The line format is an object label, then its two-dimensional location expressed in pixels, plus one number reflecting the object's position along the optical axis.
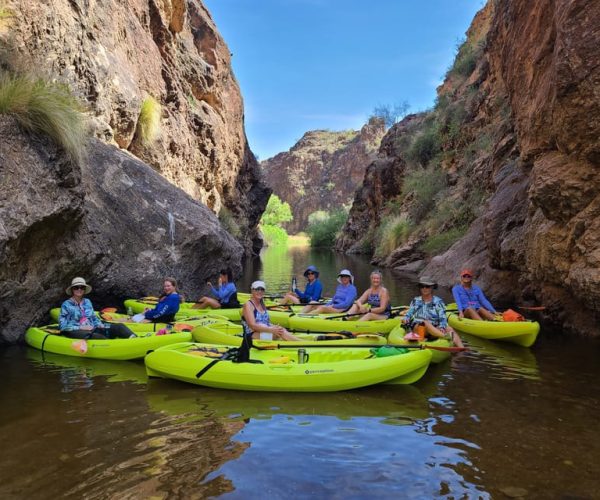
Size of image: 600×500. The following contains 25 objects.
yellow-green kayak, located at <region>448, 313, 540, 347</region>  7.55
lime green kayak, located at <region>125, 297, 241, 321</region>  9.53
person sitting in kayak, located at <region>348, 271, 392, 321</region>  8.58
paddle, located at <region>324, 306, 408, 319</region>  8.77
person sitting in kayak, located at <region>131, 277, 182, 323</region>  8.19
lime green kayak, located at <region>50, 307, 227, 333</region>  7.91
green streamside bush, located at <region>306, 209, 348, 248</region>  52.66
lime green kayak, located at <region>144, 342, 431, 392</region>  5.48
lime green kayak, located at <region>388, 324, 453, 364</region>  6.59
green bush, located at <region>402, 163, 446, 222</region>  24.87
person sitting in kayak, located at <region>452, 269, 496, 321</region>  8.68
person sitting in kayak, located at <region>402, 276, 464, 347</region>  6.98
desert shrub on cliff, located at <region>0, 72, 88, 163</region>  7.31
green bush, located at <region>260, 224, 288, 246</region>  68.56
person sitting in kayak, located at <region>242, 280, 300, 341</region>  6.86
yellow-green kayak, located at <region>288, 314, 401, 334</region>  8.34
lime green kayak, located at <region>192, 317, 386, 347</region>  6.78
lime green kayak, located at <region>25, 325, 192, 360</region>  6.93
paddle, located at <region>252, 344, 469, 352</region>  6.27
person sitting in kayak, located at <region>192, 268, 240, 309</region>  10.14
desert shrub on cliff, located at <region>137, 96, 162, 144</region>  16.69
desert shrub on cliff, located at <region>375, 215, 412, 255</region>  25.18
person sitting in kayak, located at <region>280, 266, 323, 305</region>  10.70
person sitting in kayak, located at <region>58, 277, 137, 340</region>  7.34
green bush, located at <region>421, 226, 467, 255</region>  18.84
